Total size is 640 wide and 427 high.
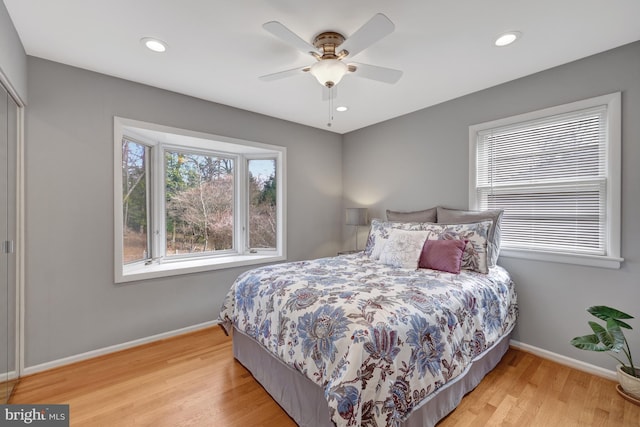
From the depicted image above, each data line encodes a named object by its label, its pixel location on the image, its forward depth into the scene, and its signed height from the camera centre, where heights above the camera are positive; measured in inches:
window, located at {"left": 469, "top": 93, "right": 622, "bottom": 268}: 84.5 +10.7
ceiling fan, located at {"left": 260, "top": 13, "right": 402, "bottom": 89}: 61.9 +40.5
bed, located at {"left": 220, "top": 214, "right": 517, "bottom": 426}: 50.5 -27.8
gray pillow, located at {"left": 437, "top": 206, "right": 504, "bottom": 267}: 98.8 -3.8
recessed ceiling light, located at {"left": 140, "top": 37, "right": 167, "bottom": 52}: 78.6 +47.9
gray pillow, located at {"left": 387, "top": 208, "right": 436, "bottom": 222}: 121.9 -2.7
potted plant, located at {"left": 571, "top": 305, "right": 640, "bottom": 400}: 71.5 -34.9
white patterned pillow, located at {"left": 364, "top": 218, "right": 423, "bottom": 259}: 111.9 -9.9
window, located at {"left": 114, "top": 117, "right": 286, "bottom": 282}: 112.2 +4.1
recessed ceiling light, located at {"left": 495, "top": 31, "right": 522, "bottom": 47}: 75.3 +47.9
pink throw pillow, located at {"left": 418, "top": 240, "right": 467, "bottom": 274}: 90.4 -15.0
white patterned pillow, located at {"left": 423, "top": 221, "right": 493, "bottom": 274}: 92.5 -9.8
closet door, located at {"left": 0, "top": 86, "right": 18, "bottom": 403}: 71.4 -8.7
